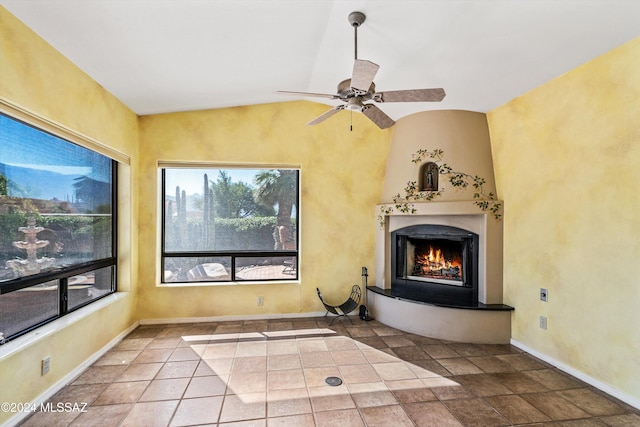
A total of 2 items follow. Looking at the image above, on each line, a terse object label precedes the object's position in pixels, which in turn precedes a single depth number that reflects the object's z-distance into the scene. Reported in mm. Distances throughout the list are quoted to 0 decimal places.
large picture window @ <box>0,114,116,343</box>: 2254
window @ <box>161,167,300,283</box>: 4270
